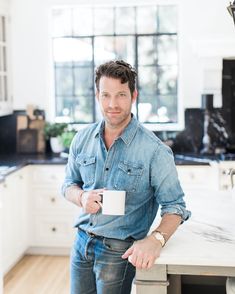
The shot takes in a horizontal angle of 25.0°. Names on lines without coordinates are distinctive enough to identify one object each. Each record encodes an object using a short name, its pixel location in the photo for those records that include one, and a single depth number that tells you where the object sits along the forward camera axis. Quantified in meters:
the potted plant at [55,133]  5.23
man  1.96
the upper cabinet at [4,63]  5.08
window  5.34
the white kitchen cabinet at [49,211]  4.79
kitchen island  1.86
